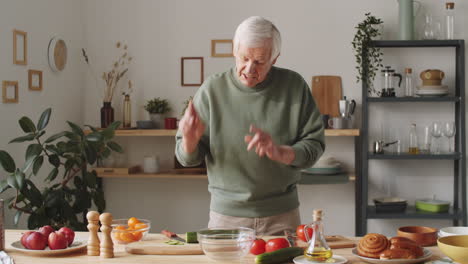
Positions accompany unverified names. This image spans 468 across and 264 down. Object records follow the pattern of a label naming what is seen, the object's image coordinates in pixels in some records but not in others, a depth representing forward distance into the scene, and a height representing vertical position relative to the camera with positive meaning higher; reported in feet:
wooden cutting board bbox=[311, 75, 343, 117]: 16.01 +0.90
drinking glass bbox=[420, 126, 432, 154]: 15.67 -0.35
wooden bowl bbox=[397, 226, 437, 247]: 7.02 -1.25
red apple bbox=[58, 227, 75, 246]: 7.04 -1.22
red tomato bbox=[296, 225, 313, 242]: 7.02 -1.21
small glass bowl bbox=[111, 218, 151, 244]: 7.37 -1.25
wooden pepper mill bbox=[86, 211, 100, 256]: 6.80 -1.21
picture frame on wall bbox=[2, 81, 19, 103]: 13.17 +0.74
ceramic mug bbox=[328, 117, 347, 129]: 15.34 +0.10
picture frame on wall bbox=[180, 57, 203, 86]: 16.56 +1.46
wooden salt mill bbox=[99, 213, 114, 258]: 6.71 -1.20
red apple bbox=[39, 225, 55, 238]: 7.07 -1.20
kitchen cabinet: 15.02 -1.20
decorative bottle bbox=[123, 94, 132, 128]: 16.52 +0.34
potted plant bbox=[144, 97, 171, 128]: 16.38 +0.42
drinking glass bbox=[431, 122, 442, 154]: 15.28 -0.10
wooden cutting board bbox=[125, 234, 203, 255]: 6.86 -1.36
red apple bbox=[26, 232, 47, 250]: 6.93 -1.27
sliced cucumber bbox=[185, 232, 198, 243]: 7.23 -1.30
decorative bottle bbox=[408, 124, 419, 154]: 15.55 -0.35
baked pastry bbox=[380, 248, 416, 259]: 6.23 -1.28
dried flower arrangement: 16.83 +1.48
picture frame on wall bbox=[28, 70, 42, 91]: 14.25 +1.07
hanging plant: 15.16 +1.87
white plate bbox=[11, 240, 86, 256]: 6.84 -1.37
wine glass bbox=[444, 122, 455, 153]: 15.23 -0.10
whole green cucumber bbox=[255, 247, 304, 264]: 6.28 -1.31
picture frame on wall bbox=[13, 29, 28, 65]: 13.56 +1.74
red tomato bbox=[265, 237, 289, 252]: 6.60 -1.25
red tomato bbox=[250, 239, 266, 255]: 6.70 -1.31
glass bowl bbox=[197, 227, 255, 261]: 6.27 -1.19
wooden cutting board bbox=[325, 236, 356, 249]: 7.03 -1.32
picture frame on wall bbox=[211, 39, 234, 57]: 16.43 +2.08
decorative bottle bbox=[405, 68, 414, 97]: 15.54 +1.05
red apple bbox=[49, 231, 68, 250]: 6.89 -1.27
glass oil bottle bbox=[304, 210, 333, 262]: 6.21 -1.22
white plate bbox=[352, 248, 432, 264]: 6.19 -1.34
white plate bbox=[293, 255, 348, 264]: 6.19 -1.35
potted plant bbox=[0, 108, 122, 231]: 12.43 -1.09
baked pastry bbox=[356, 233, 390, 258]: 6.31 -1.21
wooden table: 6.58 -1.42
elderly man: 7.76 -0.10
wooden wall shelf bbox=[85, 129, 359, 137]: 15.81 -0.15
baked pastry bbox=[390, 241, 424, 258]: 6.31 -1.22
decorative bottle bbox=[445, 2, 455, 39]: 15.23 +2.59
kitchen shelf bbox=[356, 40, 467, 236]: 15.07 -0.54
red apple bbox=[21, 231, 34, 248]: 7.03 -1.28
